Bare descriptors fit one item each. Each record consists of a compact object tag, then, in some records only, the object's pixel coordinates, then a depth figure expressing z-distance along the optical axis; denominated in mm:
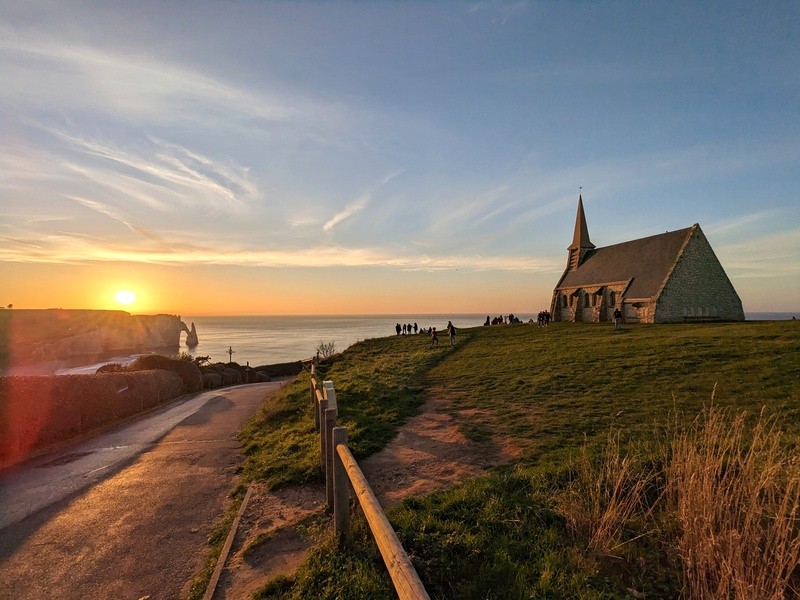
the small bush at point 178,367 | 28253
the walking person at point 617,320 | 32000
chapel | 34688
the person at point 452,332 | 31541
